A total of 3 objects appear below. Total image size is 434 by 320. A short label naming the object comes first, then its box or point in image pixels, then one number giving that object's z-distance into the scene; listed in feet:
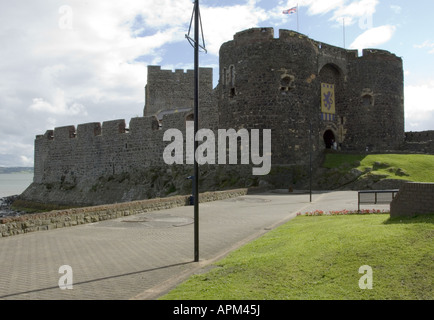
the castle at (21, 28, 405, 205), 96.58
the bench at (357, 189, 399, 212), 50.78
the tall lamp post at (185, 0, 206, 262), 27.22
